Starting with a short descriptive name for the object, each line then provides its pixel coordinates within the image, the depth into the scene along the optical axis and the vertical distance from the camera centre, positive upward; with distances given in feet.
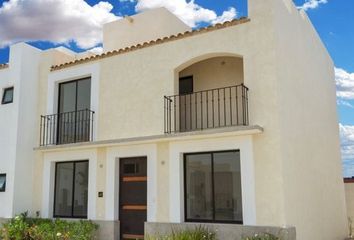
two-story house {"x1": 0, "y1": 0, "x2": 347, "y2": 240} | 34.73 +6.98
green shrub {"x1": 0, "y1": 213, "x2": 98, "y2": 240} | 39.40 -3.32
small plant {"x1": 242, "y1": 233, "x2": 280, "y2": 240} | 31.52 -3.25
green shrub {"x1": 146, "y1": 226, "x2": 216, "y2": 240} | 32.48 -3.24
